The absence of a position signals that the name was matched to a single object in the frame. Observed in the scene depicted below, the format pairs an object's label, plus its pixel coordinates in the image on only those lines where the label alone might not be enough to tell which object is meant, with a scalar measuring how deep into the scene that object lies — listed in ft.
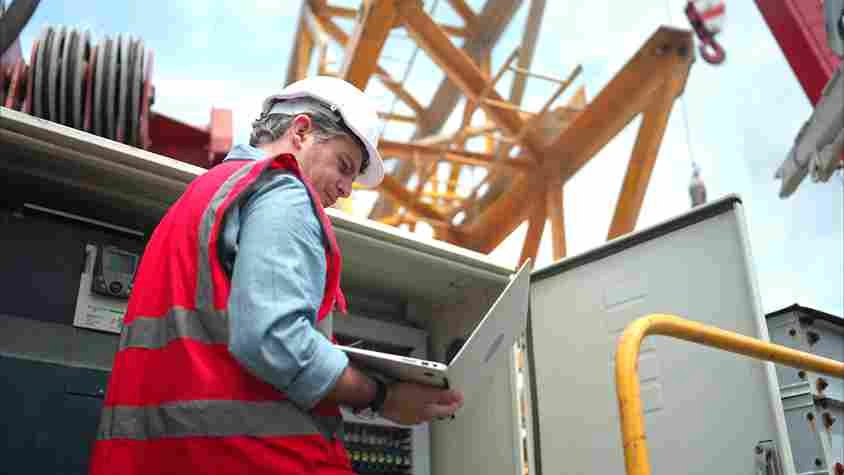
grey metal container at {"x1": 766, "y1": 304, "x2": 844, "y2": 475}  8.75
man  3.69
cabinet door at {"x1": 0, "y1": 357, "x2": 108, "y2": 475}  6.72
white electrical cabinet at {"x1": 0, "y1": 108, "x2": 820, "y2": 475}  6.84
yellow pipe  4.94
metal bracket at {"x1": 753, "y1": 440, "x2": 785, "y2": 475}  6.49
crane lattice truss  21.45
